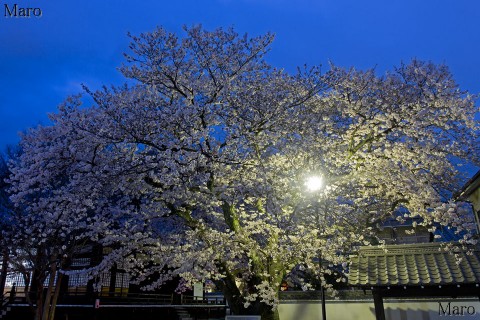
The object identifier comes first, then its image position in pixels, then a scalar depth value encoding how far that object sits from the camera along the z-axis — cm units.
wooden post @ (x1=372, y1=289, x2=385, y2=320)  952
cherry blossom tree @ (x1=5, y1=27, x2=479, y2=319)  1278
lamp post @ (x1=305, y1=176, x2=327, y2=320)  1220
